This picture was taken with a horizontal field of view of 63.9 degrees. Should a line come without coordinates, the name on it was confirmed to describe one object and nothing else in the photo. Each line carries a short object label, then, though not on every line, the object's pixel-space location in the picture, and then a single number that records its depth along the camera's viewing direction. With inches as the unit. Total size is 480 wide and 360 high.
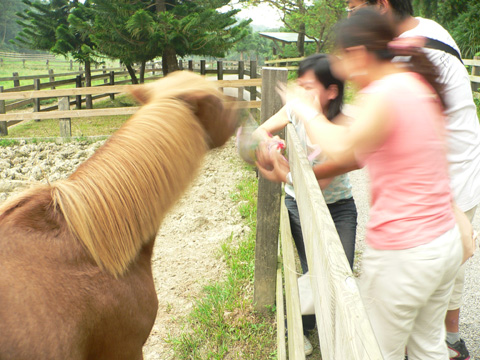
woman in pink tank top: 45.6
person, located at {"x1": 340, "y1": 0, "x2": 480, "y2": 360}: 68.1
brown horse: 51.4
